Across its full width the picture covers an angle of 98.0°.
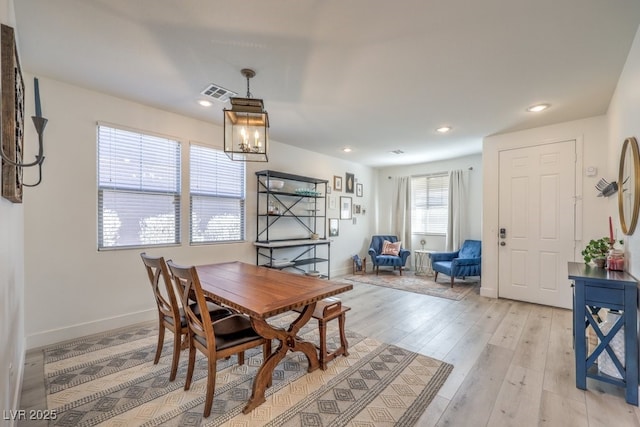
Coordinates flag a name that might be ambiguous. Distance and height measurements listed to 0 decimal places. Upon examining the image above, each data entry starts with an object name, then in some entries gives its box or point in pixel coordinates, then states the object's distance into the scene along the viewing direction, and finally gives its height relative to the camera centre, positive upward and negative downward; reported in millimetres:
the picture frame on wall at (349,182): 6230 +713
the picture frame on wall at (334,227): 5812 -283
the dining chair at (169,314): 1950 -791
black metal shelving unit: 4430 -166
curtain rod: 6069 +904
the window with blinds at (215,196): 3736 +231
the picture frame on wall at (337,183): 5930 +668
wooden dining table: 1748 -568
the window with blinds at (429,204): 6113 +239
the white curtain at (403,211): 6523 +74
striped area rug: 1714 -1265
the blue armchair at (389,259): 5859 -953
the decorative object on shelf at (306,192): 4835 +383
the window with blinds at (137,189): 3033 +265
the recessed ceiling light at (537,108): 3162 +1248
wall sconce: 1192 +405
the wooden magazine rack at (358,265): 6227 -1159
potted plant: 2471 -329
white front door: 3691 -99
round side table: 6168 -1074
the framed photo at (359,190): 6562 +566
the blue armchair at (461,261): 4926 -851
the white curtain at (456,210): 5715 +83
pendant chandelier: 2281 +686
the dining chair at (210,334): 1681 -818
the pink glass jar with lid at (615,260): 2285 -372
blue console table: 1866 -736
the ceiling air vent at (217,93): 2762 +1243
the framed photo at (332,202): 5797 +242
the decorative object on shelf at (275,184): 4418 +463
